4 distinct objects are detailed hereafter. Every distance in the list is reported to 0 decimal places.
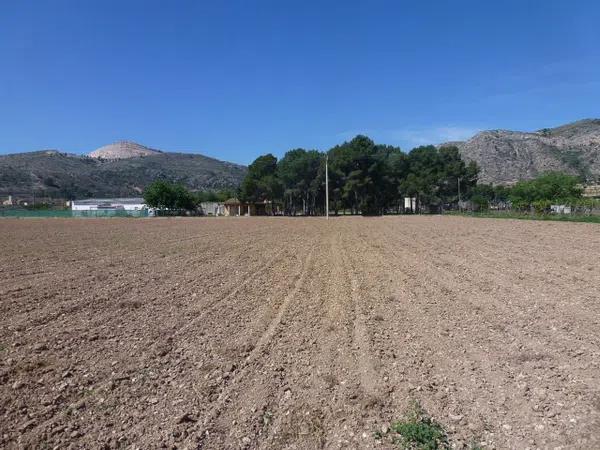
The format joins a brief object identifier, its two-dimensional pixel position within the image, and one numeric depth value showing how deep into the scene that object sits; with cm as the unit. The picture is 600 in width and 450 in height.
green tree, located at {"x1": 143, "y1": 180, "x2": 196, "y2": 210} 11775
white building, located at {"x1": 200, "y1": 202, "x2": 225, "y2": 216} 12694
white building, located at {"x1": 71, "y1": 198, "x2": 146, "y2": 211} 12825
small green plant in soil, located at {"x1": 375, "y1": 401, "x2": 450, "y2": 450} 383
